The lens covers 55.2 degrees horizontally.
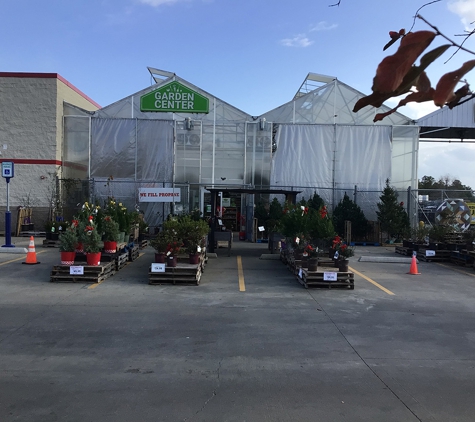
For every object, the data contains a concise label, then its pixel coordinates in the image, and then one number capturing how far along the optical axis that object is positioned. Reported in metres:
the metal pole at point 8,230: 16.47
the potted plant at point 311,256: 10.81
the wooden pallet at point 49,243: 18.06
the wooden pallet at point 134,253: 14.54
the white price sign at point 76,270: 10.67
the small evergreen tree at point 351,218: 22.11
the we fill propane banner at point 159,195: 22.25
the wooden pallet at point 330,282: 10.50
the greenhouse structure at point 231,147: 23.75
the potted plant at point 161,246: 11.09
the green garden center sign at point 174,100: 23.70
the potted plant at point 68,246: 10.81
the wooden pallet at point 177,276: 10.70
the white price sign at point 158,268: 10.65
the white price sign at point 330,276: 10.45
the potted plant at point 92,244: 10.96
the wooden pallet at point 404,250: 17.31
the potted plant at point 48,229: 18.20
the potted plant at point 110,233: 12.09
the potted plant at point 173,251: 10.88
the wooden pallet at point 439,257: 15.80
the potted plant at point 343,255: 10.77
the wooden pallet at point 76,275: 10.74
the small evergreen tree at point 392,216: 21.62
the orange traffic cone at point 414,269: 13.00
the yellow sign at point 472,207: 22.77
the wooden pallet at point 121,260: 12.55
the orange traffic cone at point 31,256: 13.34
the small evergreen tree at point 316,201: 22.22
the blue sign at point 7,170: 16.40
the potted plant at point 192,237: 11.30
